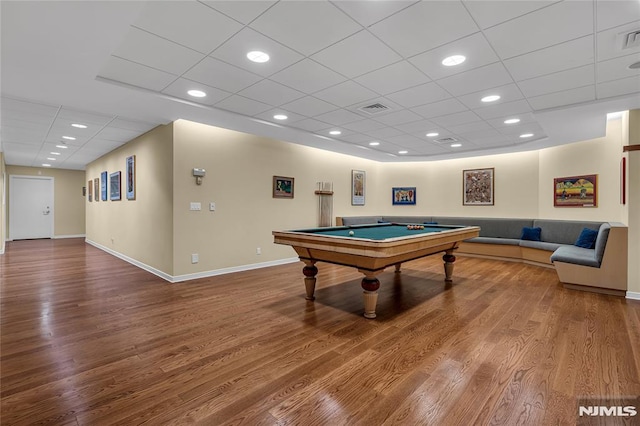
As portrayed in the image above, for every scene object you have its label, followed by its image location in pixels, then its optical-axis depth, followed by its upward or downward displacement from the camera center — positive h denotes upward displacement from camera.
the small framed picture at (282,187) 5.93 +0.49
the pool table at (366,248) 2.87 -0.39
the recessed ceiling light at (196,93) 3.54 +1.43
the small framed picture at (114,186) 6.68 +0.58
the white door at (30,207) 9.68 +0.13
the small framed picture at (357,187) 7.86 +0.66
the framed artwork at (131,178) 5.83 +0.66
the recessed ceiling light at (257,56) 2.67 +1.42
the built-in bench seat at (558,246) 3.97 -0.63
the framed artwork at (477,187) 7.40 +0.61
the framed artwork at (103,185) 7.56 +0.67
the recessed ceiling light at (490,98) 3.70 +1.43
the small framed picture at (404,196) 8.55 +0.44
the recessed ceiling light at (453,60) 2.74 +1.42
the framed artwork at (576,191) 5.69 +0.40
